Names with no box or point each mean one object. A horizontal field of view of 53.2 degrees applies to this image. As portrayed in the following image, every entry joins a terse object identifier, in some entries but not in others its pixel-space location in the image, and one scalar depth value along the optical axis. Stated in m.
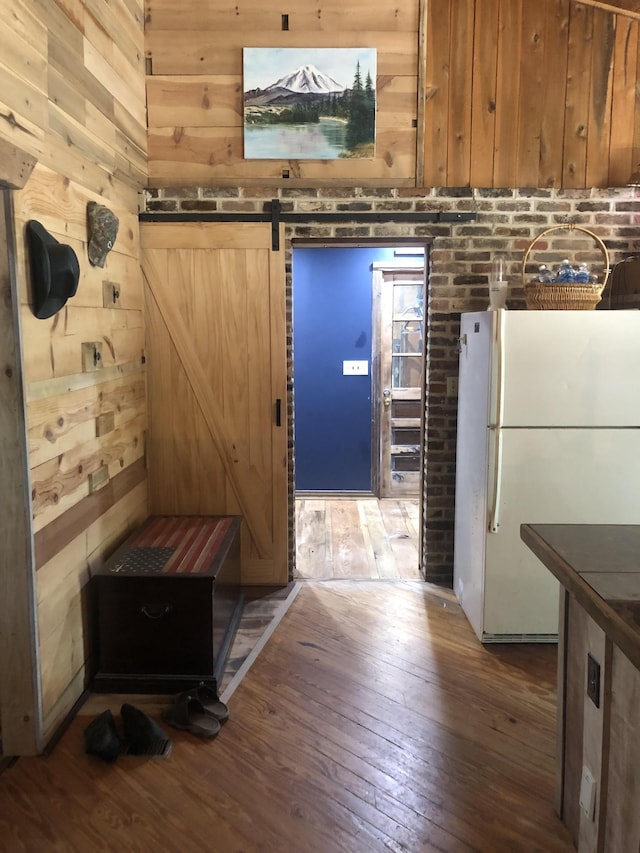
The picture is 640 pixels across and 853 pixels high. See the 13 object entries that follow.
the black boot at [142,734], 2.25
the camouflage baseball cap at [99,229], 2.56
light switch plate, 5.41
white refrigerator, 2.79
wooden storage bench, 2.57
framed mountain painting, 3.33
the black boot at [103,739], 2.17
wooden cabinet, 1.40
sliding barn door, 3.43
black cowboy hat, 2.07
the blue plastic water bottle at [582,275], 2.97
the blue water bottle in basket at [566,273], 2.98
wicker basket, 2.93
